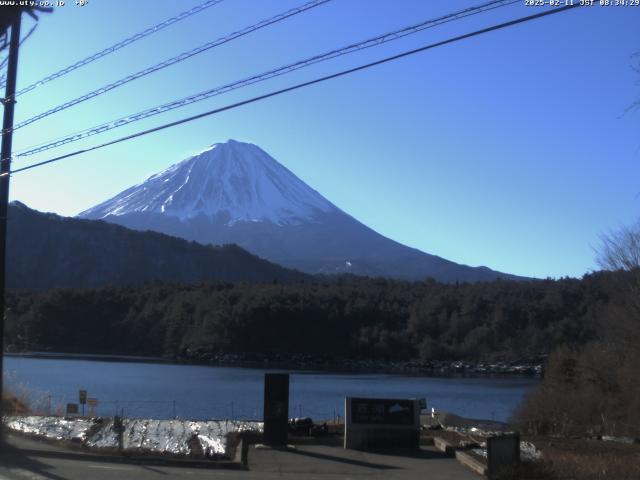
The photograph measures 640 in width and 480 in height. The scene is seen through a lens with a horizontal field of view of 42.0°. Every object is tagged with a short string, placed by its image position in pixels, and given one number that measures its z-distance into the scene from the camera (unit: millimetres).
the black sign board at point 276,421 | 17953
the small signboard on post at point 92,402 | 22297
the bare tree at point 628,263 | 39969
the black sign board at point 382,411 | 18159
